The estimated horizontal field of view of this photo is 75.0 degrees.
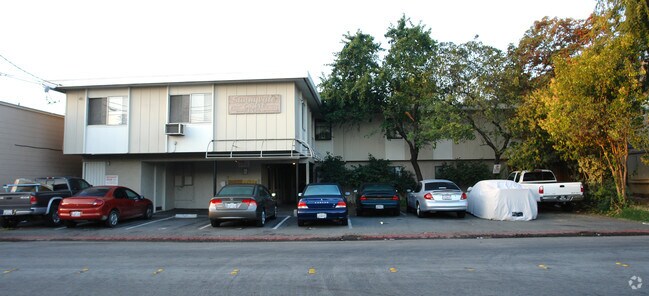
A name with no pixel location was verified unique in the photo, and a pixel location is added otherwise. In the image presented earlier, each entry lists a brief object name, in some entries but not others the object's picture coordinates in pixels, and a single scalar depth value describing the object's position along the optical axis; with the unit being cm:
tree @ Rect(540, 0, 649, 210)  1488
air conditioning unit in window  1742
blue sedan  1371
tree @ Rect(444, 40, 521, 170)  1998
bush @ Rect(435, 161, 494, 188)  2356
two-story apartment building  1762
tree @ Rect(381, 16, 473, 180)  2042
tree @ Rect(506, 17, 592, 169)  1820
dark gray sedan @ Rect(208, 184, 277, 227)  1350
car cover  1534
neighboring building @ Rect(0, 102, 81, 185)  1759
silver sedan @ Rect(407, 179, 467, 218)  1554
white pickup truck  1711
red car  1375
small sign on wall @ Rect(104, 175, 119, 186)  1917
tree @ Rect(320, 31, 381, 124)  2116
